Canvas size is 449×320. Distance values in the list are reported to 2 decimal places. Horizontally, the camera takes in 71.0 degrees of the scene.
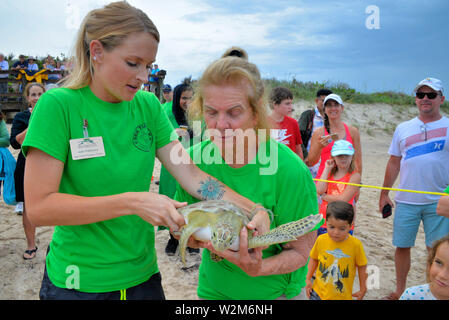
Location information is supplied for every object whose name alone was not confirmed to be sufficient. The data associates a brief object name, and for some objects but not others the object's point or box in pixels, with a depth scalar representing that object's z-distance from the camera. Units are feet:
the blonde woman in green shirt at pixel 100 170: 4.49
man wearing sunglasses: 12.38
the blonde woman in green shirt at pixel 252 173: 5.41
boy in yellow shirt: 10.19
